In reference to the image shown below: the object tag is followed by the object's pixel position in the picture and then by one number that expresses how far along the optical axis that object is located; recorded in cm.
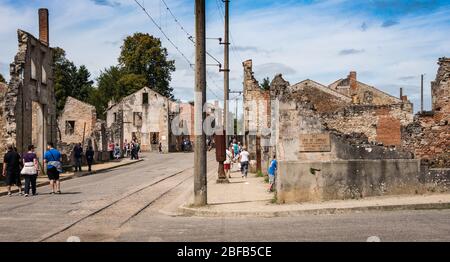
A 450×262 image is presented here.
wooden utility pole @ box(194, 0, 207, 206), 1523
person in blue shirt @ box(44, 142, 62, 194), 1906
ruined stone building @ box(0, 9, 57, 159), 2909
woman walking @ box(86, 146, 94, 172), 3362
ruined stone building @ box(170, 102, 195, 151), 7169
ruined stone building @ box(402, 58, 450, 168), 2091
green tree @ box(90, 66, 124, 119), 8362
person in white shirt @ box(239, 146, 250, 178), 2584
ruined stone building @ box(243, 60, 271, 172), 3234
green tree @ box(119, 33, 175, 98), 7850
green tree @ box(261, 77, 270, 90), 7244
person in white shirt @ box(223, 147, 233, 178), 2647
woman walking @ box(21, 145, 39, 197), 1895
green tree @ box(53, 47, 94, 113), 8211
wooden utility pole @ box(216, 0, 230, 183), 2658
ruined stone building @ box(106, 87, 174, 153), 6881
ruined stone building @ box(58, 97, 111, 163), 6431
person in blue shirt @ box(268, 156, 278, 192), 1866
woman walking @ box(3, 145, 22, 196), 1956
